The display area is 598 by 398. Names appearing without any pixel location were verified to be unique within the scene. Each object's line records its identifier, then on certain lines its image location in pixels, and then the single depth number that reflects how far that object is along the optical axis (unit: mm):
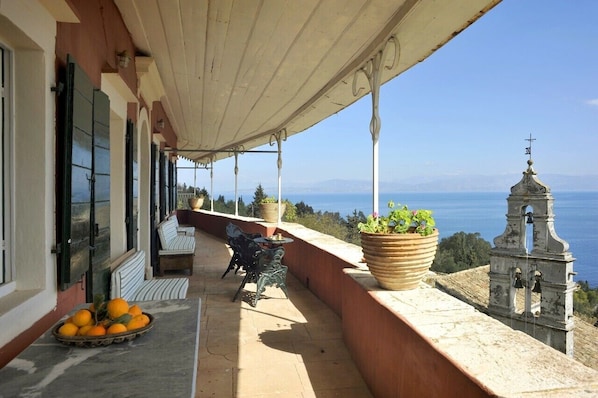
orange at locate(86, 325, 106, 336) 1419
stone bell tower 20047
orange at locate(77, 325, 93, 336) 1429
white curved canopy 2504
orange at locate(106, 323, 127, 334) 1441
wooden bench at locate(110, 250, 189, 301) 2863
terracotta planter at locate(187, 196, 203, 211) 13766
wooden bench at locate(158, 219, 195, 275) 5588
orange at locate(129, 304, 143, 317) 1583
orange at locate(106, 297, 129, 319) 1501
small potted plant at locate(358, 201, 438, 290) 2334
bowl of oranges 1406
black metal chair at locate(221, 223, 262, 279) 4704
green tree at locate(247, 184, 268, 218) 17194
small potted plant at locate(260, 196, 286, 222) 8070
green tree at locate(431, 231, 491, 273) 37562
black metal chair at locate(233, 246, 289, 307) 4352
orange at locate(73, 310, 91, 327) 1470
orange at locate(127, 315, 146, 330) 1495
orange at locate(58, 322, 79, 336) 1428
